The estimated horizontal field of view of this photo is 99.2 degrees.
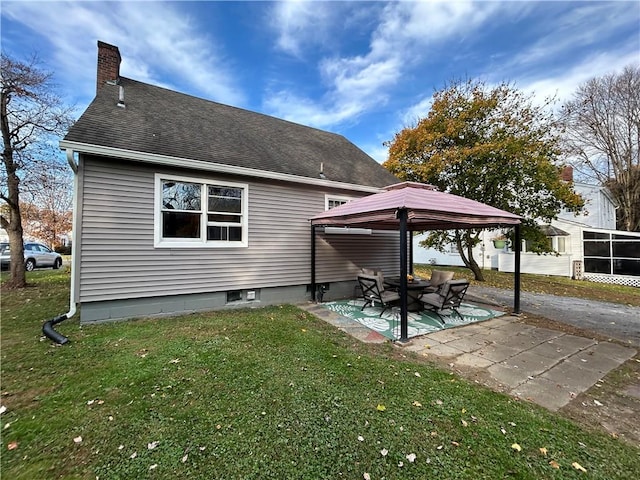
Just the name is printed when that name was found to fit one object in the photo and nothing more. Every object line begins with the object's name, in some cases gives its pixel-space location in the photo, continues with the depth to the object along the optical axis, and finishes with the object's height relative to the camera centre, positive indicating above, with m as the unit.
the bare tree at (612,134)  18.19 +7.92
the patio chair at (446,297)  6.18 -1.27
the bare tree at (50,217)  12.38 +1.99
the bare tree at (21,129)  9.80 +4.22
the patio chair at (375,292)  6.74 -1.25
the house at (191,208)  5.72 +0.86
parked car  15.00 -0.89
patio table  6.84 -1.25
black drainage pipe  4.62 -1.63
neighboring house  13.55 -0.37
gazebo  5.07 +0.66
